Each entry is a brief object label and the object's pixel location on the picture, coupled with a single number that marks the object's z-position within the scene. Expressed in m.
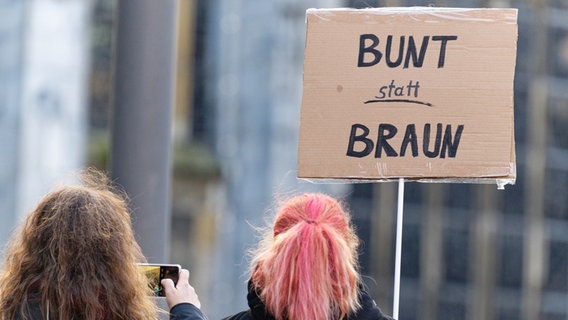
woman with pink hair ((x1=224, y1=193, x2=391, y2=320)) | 7.25
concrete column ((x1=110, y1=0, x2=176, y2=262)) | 9.45
